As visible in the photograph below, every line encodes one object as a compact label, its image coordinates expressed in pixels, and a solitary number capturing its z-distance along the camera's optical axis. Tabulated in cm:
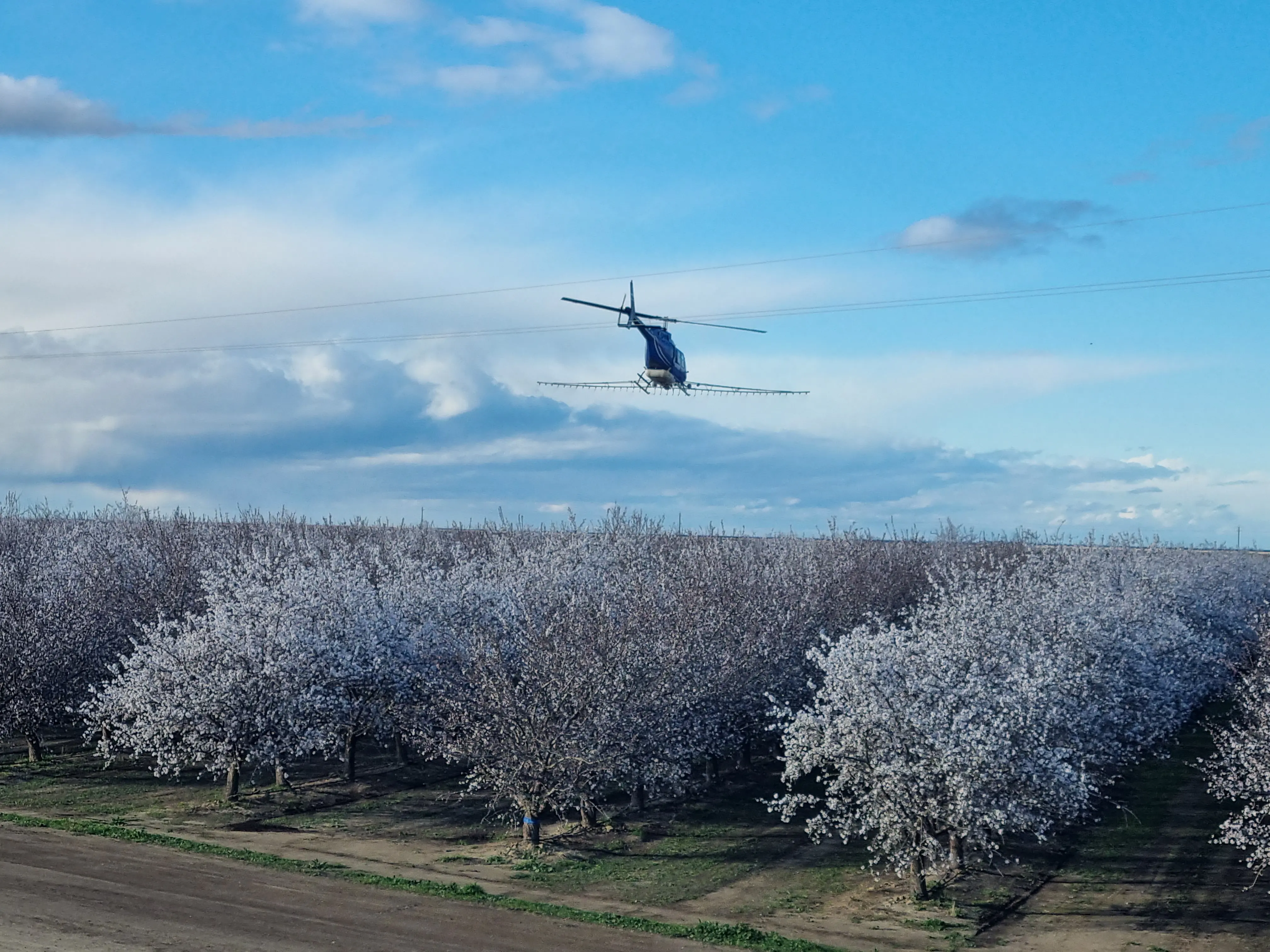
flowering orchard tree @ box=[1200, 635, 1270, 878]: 3080
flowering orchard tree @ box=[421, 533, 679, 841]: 3509
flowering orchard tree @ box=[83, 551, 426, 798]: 3984
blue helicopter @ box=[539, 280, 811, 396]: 4966
